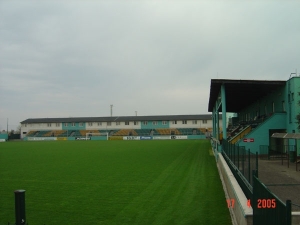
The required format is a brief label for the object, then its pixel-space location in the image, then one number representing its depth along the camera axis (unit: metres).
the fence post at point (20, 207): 4.21
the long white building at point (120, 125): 95.62
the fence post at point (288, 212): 3.32
